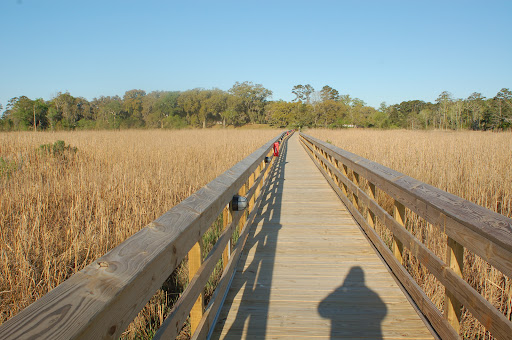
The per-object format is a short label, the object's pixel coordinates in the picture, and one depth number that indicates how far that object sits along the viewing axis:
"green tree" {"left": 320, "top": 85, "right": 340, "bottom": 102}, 120.38
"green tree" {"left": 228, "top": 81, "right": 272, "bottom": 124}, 86.38
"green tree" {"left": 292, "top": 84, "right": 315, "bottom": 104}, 118.06
